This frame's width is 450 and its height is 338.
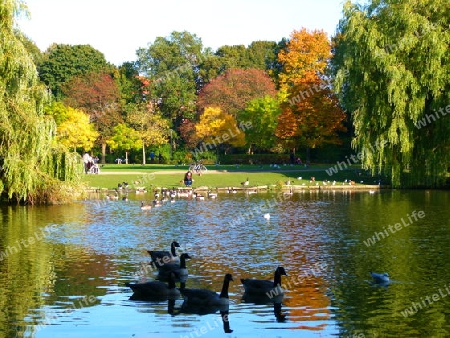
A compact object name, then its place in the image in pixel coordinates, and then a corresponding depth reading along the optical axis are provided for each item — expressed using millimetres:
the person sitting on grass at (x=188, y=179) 56281
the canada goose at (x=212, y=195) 48978
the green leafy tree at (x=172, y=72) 103312
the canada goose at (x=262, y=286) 18672
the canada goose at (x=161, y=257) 22812
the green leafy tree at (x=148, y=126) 97438
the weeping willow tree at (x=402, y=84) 45500
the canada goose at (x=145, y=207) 40312
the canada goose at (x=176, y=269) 21481
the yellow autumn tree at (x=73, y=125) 85775
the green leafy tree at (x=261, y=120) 87312
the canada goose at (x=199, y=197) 47744
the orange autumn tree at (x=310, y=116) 74688
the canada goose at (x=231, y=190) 53975
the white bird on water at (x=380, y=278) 19906
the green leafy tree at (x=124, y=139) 96000
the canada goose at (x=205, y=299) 17562
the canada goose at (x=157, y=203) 42688
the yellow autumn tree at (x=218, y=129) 91500
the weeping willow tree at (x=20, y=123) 38219
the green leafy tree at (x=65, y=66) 109312
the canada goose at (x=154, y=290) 18766
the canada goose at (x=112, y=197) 47250
